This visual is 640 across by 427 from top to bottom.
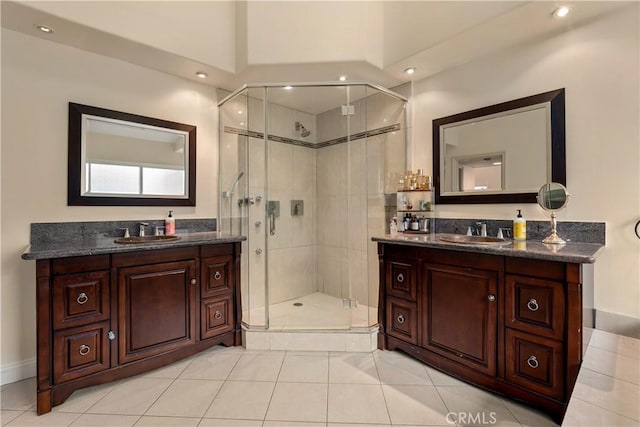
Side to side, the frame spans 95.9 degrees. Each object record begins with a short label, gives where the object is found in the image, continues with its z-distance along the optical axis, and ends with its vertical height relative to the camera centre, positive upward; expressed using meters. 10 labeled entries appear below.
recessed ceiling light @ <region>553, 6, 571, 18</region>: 1.72 +1.23
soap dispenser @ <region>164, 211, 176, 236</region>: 2.47 -0.09
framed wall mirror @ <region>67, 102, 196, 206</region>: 2.13 +0.45
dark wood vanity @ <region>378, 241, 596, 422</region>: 1.47 -0.63
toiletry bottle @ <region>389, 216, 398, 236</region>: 2.58 -0.11
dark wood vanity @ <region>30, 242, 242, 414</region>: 1.61 -0.64
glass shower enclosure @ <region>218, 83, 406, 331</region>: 2.66 +0.27
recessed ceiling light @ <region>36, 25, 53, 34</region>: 1.88 +1.23
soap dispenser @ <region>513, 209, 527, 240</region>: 2.01 -0.10
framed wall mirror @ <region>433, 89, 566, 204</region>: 1.96 +0.48
